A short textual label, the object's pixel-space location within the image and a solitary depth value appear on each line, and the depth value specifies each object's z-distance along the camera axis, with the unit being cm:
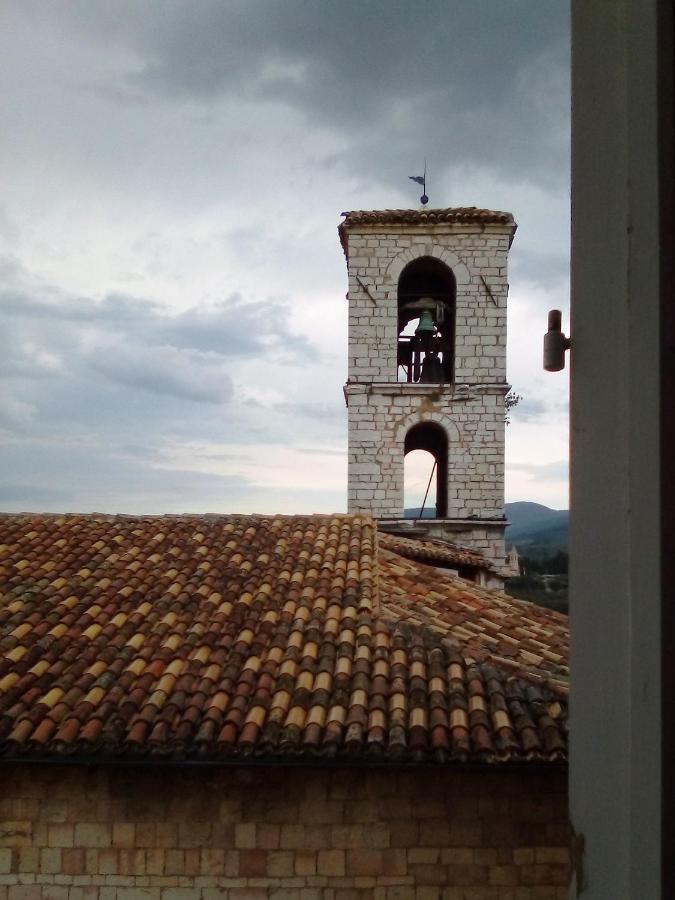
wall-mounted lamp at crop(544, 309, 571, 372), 126
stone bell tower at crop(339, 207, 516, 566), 1064
